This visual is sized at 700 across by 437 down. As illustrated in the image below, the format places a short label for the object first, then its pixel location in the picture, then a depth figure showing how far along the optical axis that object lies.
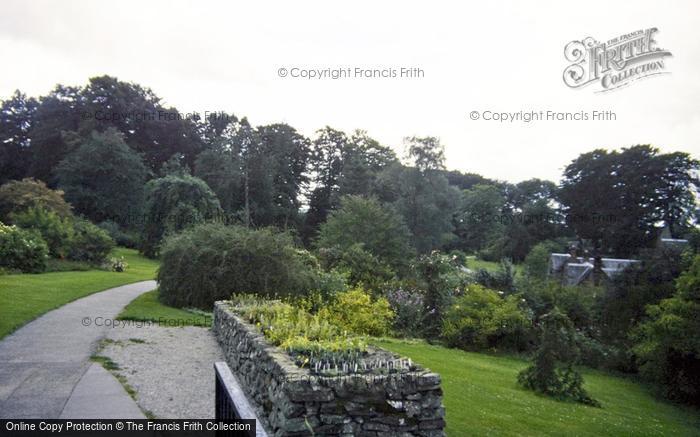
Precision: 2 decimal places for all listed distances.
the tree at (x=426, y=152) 41.78
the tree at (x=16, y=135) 50.94
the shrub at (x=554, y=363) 10.37
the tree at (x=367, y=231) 28.45
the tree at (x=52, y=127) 48.41
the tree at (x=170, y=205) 31.85
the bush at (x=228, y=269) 14.87
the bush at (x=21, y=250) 18.73
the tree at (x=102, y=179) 39.22
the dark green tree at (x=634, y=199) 42.34
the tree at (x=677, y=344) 12.55
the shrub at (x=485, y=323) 15.69
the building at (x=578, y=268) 26.25
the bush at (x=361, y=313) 14.19
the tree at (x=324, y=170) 52.34
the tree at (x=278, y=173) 48.84
